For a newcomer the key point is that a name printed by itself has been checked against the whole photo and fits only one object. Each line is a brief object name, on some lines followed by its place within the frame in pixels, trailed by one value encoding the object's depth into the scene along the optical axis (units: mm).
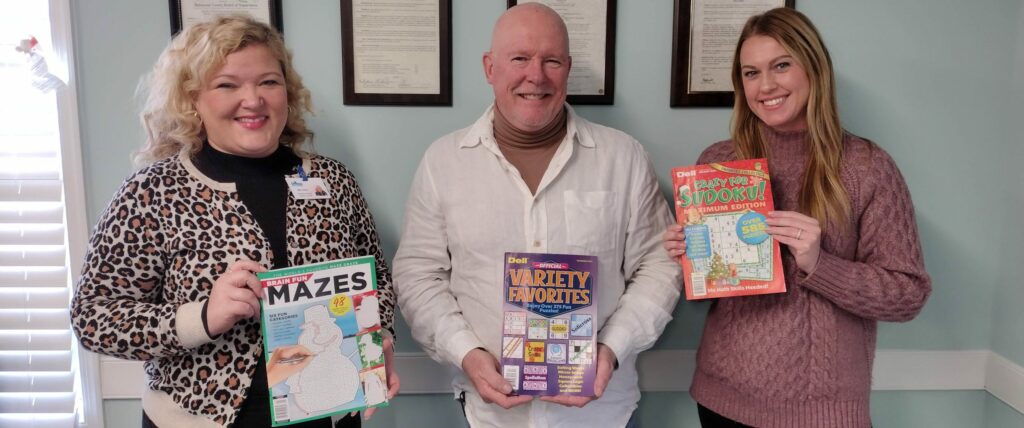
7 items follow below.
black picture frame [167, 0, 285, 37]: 2018
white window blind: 2037
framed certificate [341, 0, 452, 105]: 2051
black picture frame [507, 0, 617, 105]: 2072
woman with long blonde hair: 1533
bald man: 1695
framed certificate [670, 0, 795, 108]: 2088
